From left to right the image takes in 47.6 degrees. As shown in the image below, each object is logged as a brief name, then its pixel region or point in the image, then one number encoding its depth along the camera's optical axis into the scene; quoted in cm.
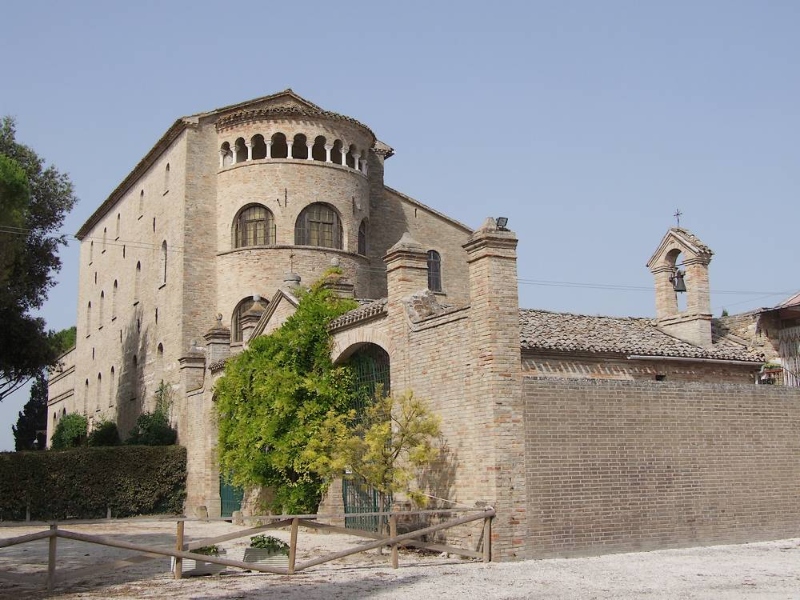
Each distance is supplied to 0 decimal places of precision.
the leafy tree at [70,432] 4191
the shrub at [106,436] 3478
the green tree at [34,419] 7069
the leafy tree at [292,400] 1836
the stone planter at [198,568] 1288
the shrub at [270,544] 1316
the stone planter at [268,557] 1298
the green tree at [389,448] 1462
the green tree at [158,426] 3159
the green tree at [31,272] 3198
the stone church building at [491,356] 1377
